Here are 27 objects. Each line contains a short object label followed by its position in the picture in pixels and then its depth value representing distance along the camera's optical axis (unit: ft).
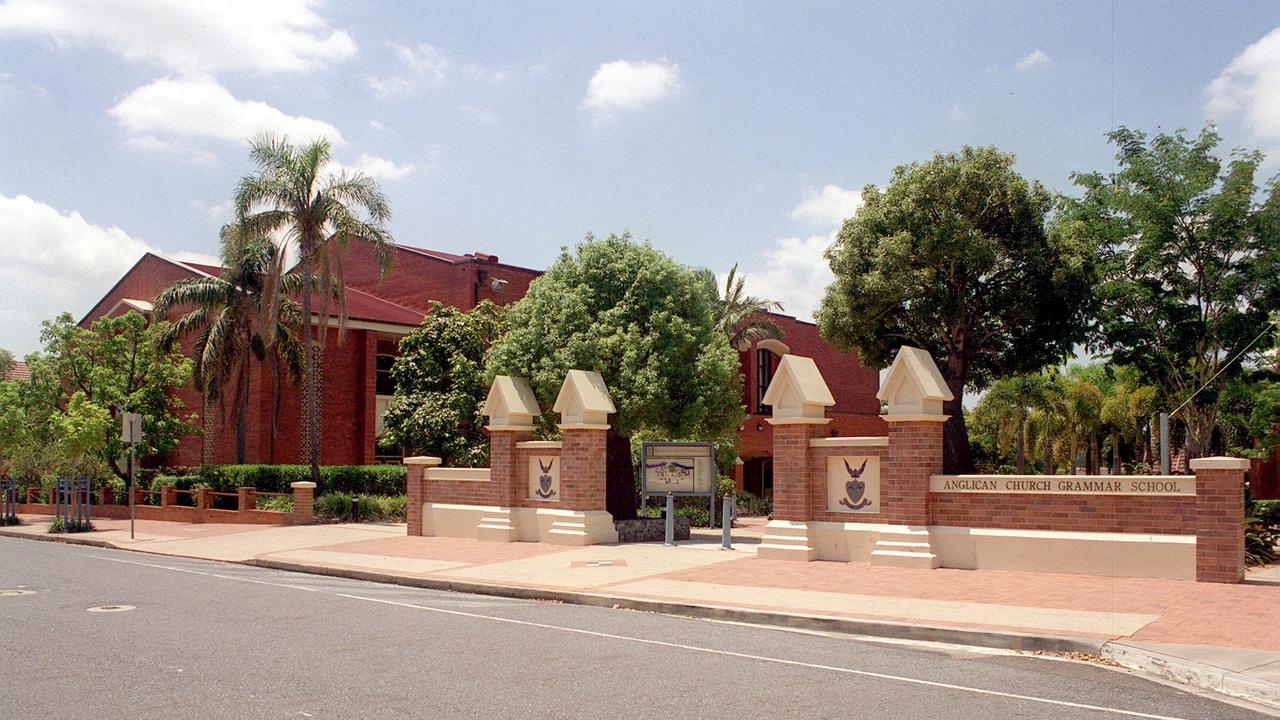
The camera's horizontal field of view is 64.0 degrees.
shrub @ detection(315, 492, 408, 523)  92.71
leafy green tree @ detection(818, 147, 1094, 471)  83.30
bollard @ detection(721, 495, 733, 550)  64.80
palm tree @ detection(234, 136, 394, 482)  95.66
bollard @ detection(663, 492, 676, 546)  66.90
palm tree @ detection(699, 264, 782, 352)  139.85
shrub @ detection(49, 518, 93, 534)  87.45
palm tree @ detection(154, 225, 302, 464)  106.63
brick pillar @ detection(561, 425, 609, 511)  66.74
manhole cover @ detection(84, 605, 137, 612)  39.73
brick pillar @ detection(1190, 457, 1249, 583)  44.29
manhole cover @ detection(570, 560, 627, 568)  56.75
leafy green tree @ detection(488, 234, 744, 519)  71.72
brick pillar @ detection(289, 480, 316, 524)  90.07
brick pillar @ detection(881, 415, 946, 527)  52.44
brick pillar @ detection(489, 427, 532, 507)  70.38
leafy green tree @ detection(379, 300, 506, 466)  102.63
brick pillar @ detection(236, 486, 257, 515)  93.56
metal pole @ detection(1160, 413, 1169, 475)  58.31
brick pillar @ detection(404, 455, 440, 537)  75.87
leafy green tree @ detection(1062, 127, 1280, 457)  75.10
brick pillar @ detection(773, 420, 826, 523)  56.70
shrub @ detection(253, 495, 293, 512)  93.99
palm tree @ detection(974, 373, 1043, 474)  158.61
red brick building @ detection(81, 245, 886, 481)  120.16
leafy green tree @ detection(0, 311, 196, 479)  104.68
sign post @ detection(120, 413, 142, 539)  78.89
